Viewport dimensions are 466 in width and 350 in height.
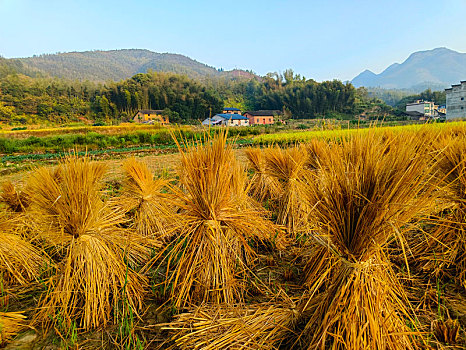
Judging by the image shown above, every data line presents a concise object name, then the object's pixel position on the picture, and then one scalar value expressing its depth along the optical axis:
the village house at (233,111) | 59.09
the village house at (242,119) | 49.23
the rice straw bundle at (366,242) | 1.01
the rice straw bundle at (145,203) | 2.95
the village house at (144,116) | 51.09
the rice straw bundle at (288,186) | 3.21
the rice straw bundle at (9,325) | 1.59
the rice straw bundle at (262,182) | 3.93
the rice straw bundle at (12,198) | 3.21
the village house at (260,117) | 59.47
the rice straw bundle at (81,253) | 1.66
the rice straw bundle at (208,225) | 1.75
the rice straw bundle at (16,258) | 2.03
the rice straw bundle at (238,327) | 1.28
